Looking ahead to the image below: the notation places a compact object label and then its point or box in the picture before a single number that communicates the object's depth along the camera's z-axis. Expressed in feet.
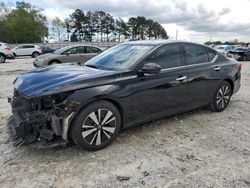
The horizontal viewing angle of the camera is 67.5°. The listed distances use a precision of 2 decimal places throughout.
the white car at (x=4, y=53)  42.32
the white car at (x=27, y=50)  61.50
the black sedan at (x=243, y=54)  51.20
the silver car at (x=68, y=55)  28.71
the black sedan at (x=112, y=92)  7.84
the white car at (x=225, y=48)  58.75
